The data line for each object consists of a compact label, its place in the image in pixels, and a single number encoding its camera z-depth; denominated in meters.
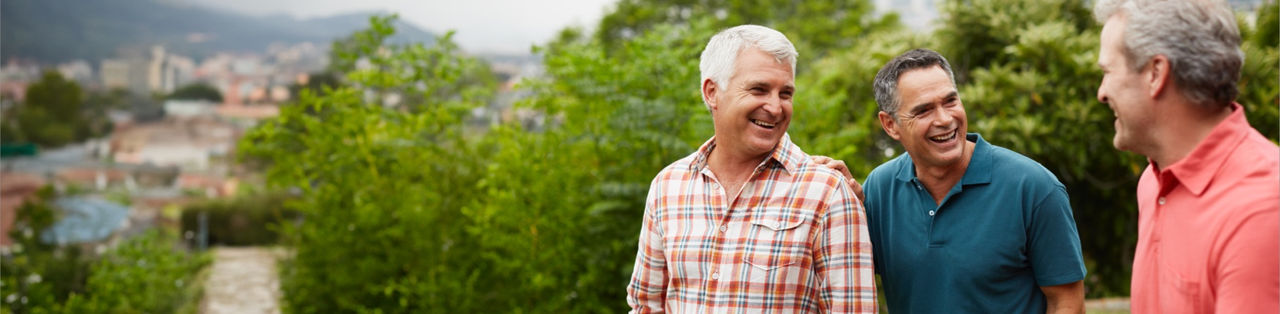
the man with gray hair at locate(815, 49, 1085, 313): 1.71
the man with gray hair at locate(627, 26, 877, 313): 1.75
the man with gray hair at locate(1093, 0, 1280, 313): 1.16
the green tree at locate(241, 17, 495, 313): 4.62
